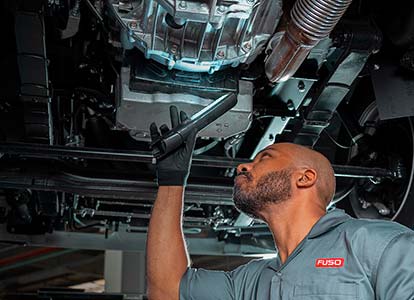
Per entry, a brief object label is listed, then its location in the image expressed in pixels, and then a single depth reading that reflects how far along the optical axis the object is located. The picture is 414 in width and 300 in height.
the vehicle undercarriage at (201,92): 1.51
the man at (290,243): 1.31
